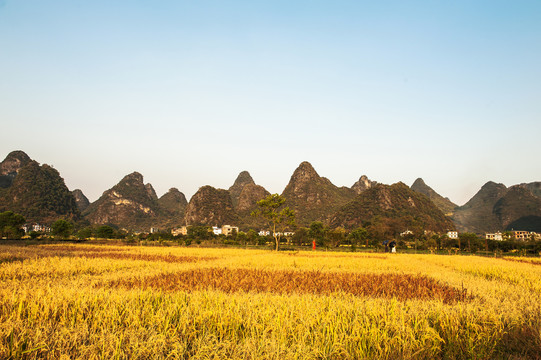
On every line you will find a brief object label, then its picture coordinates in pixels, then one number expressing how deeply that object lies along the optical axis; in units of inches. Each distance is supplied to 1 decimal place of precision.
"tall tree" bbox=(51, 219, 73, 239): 1994.3
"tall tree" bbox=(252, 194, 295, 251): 1660.9
